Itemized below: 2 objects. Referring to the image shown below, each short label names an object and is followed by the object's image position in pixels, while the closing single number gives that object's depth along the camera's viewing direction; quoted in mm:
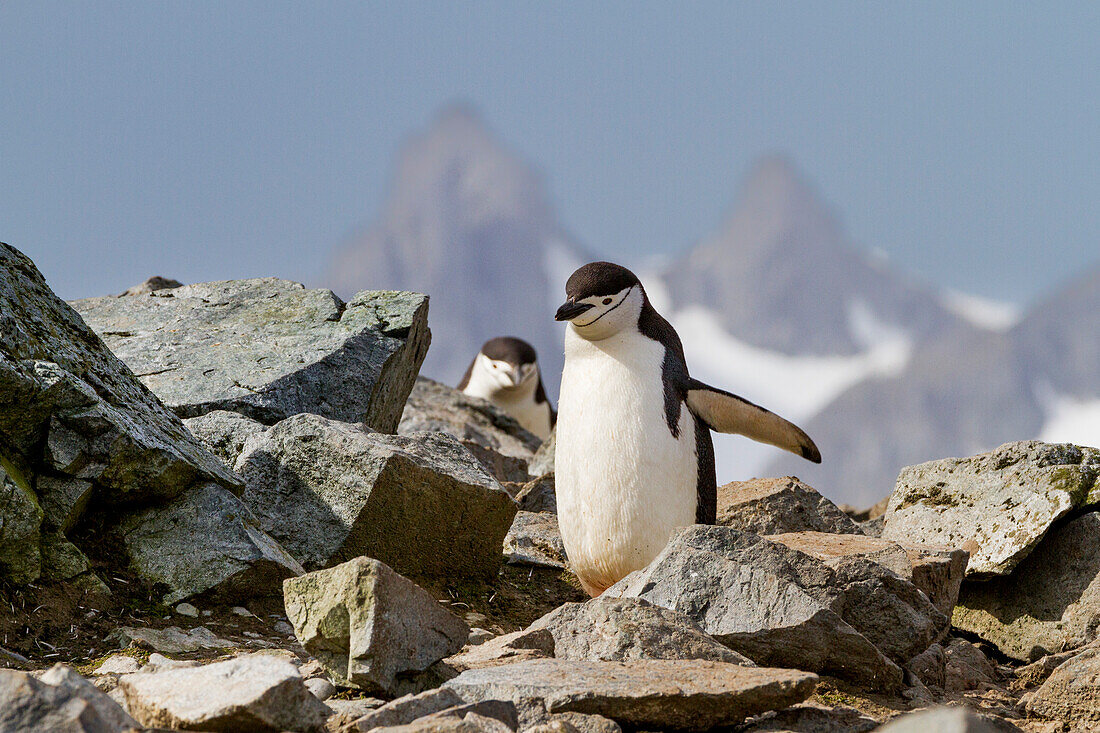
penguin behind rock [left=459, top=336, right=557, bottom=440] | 34656
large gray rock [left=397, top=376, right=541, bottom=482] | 27969
